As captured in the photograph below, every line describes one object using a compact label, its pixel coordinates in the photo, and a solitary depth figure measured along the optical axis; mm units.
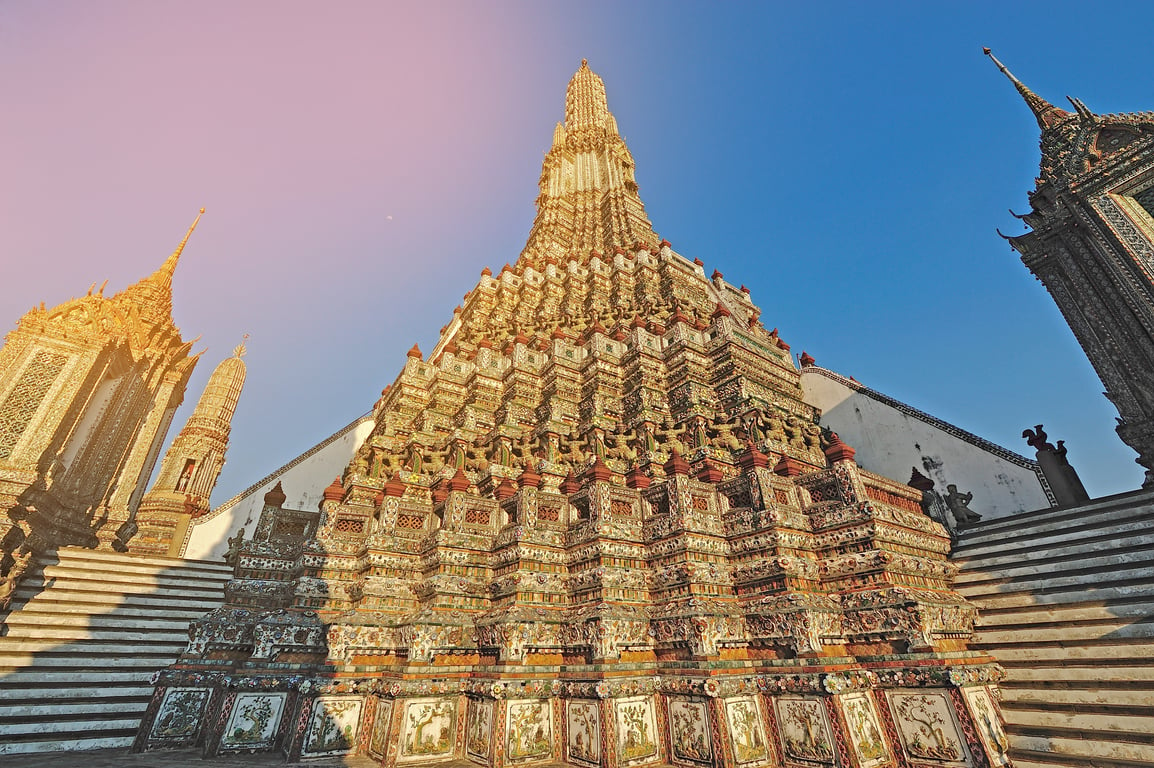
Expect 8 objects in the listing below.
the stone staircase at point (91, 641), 7977
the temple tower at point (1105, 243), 12953
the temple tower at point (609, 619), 6418
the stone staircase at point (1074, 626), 5578
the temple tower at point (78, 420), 13398
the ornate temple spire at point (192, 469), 18203
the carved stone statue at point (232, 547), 11680
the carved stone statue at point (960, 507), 11016
